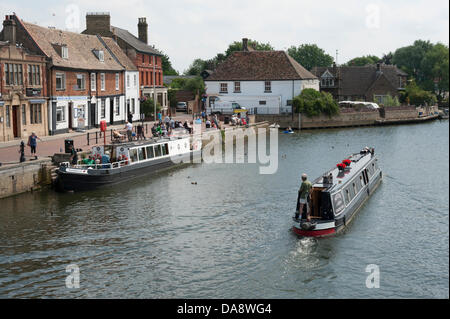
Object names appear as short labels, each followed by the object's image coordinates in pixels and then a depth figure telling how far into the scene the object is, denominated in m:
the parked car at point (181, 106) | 82.75
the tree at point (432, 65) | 91.54
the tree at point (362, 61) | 155.38
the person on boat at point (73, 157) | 34.81
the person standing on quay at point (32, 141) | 34.97
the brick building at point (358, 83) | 100.19
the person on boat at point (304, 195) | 23.41
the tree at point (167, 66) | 129.12
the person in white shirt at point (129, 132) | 44.54
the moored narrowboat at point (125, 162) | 33.25
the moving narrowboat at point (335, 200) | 23.38
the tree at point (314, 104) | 75.59
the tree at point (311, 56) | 144.88
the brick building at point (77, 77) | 46.62
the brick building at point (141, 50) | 65.62
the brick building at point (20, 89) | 40.75
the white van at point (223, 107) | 76.29
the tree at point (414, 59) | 120.50
